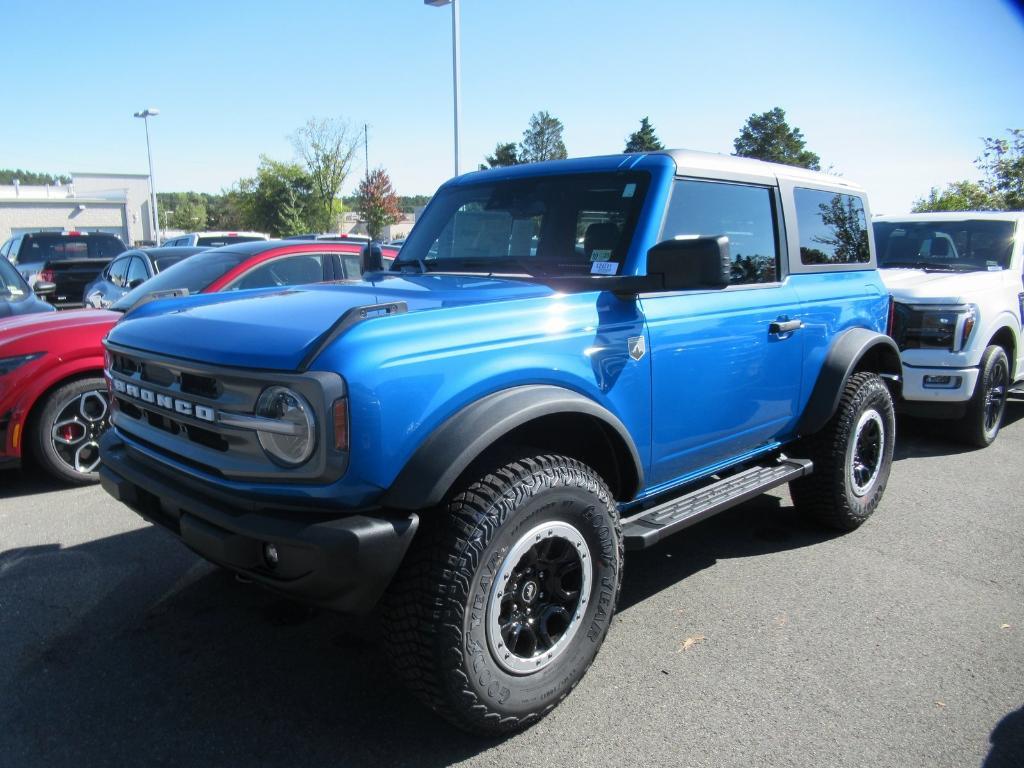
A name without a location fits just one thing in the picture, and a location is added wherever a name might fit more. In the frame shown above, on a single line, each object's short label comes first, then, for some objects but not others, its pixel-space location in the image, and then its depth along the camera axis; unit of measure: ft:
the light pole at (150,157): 127.95
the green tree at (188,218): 287.87
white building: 155.84
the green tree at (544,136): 247.09
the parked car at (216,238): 54.43
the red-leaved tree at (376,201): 186.60
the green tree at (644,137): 157.79
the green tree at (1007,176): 62.49
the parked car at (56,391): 15.62
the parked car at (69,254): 43.78
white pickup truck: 19.39
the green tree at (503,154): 186.56
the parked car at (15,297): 21.21
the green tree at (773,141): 150.30
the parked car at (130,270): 27.91
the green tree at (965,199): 63.46
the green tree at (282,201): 167.84
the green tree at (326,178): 155.43
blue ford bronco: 7.19
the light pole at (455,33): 53.32
